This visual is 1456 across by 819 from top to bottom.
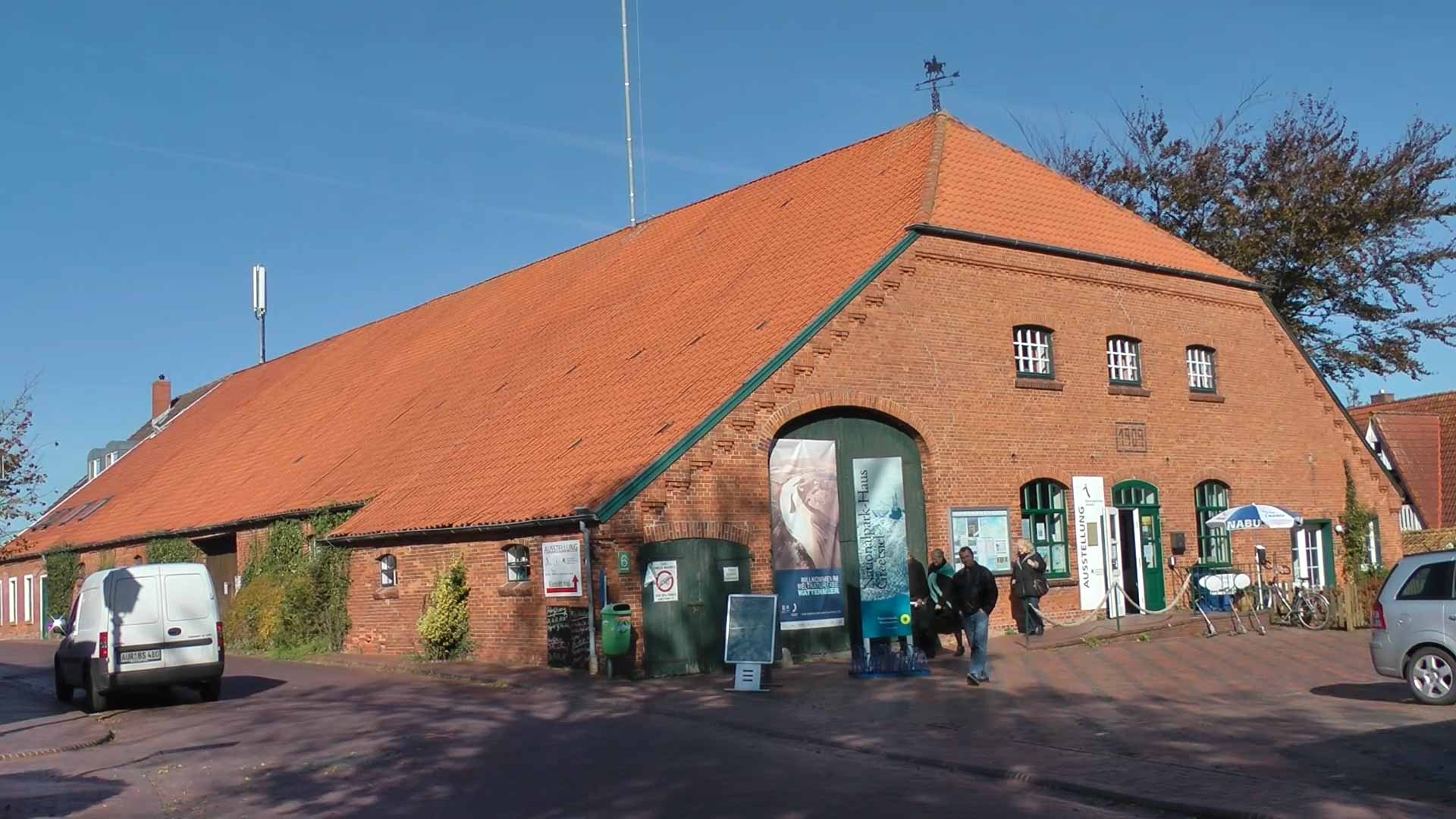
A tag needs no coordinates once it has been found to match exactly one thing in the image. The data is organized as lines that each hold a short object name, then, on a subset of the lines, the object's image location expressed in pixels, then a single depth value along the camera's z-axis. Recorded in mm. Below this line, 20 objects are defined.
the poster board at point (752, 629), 18109
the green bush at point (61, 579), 41812
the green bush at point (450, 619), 22984
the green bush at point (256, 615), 29453
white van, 19016
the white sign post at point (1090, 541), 25281
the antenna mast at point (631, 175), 33750
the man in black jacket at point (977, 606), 17188
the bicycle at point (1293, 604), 24703
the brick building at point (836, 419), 20906
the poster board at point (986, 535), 23344
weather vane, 28406
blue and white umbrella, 25359
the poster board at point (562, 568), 20062
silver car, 14227
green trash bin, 19031
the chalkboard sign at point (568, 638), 20156
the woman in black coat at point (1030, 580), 22922
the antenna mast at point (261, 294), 57938
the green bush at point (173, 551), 34500
